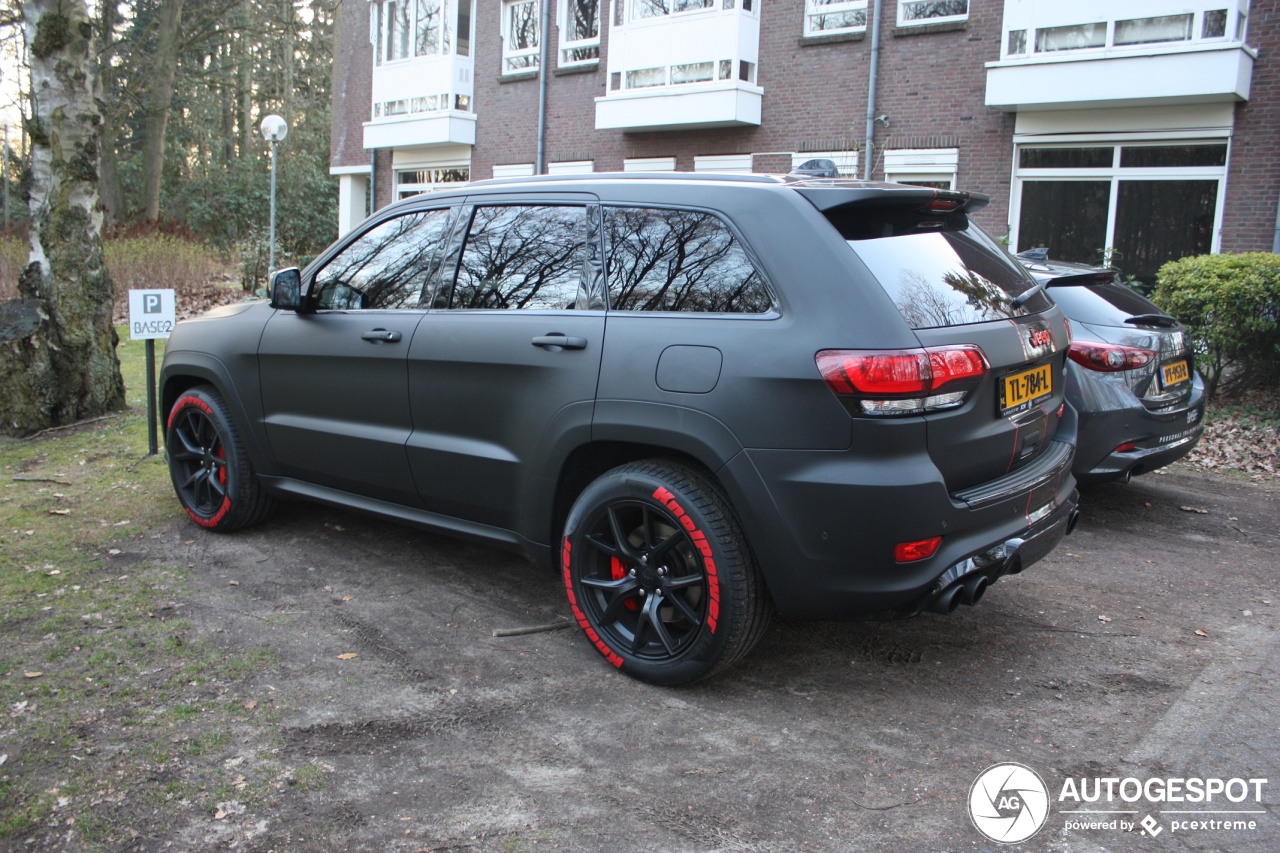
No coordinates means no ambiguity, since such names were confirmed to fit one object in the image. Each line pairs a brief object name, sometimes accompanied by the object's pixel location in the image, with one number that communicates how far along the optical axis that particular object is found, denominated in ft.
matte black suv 10.63
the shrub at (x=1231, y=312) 28.02
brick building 44.47
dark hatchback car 18.17
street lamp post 66.13
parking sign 22.92
